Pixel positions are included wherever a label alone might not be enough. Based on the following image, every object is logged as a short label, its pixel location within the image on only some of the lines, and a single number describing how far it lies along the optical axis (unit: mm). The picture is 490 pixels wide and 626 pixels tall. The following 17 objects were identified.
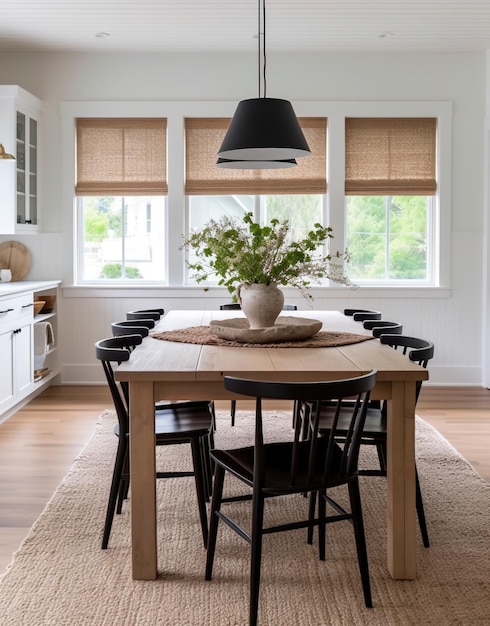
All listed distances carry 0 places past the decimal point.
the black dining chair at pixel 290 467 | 2623
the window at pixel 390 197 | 7043
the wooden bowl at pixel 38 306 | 6484
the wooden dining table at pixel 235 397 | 2945
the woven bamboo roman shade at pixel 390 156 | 7039
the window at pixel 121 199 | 7043
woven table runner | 3646
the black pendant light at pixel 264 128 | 3926
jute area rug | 2742
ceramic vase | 3859
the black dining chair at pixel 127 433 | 3322
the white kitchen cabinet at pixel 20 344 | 5557
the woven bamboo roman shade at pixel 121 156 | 7039
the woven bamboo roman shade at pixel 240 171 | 7043
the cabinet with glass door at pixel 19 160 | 6367
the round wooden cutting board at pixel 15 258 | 7059
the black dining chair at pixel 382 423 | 3309
